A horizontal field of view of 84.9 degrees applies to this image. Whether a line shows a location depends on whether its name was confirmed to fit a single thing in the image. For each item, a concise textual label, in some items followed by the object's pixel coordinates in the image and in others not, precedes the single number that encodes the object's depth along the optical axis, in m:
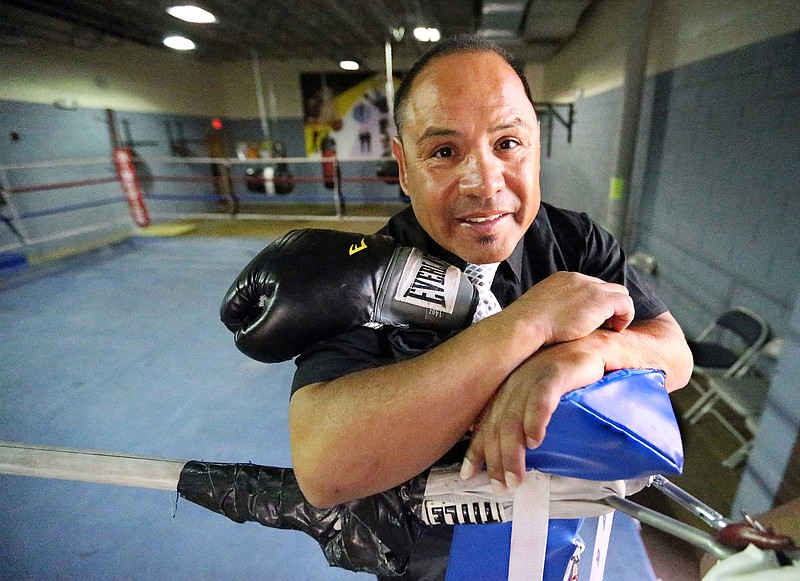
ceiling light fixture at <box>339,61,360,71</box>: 7.68
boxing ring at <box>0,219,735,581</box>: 1.36
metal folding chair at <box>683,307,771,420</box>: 2.30
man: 0.49
